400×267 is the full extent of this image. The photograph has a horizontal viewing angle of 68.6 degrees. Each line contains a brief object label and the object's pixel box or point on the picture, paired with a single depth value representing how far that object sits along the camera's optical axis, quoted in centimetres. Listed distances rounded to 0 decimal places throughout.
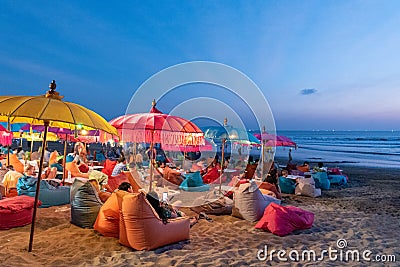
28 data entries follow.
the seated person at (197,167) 1271
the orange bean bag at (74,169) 948
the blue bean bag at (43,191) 662
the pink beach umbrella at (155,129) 557
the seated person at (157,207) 451
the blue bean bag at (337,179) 1192
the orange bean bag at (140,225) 418
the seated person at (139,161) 1321
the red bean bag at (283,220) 524
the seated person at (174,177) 982
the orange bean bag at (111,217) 466
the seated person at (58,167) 1046
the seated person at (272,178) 838
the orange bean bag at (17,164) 970
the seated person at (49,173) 912
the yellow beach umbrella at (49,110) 341
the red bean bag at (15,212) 496
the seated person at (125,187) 490
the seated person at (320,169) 1164
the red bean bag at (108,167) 1041
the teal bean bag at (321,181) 1087
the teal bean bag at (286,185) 973
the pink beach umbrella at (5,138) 823
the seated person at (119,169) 907
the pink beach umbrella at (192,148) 1054
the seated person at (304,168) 1267
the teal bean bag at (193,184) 846
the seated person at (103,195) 586
